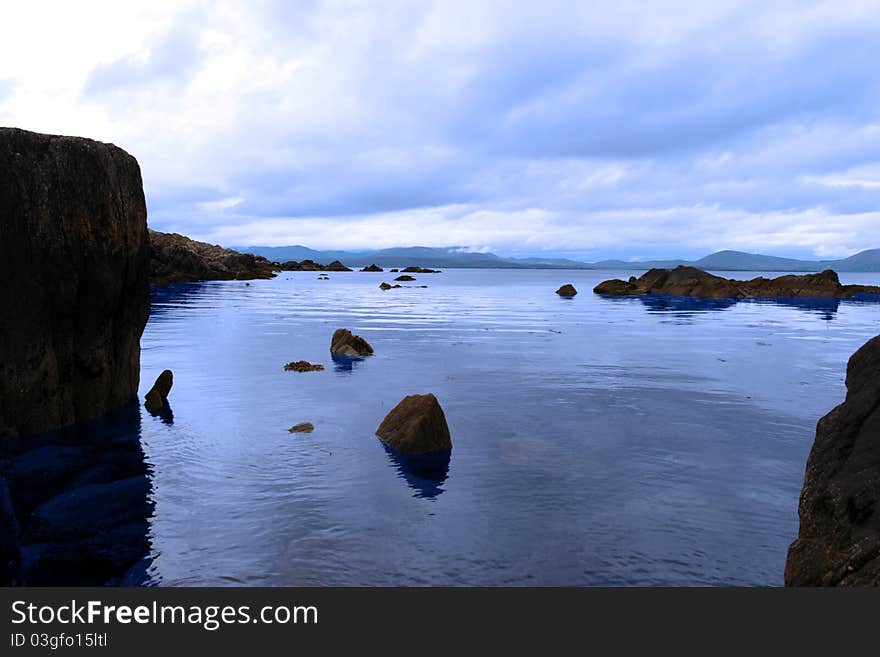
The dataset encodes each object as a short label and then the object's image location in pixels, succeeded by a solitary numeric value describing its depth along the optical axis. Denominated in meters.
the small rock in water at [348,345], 29.30
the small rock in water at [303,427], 15.74
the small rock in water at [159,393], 18.06
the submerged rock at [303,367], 25.03
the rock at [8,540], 8.29
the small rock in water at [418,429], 14.07
